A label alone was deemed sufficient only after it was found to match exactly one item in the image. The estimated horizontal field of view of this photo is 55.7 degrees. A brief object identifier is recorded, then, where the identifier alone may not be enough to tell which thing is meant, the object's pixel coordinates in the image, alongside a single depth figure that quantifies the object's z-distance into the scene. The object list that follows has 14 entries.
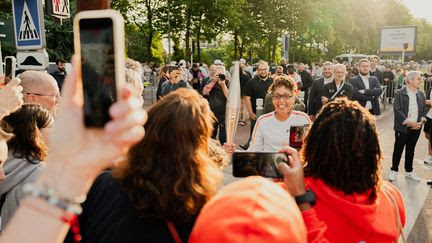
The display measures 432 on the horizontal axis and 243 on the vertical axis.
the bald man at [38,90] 3.47
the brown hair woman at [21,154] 2.30
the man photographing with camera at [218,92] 7.35
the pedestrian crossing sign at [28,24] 4.92
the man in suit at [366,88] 7.83
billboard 32.78
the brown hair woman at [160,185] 1.45
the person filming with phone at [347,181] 1.68
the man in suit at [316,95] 7.41
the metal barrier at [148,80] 21.67
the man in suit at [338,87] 7.09
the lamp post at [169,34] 25.17
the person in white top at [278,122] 3.90
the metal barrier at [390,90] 17.62
